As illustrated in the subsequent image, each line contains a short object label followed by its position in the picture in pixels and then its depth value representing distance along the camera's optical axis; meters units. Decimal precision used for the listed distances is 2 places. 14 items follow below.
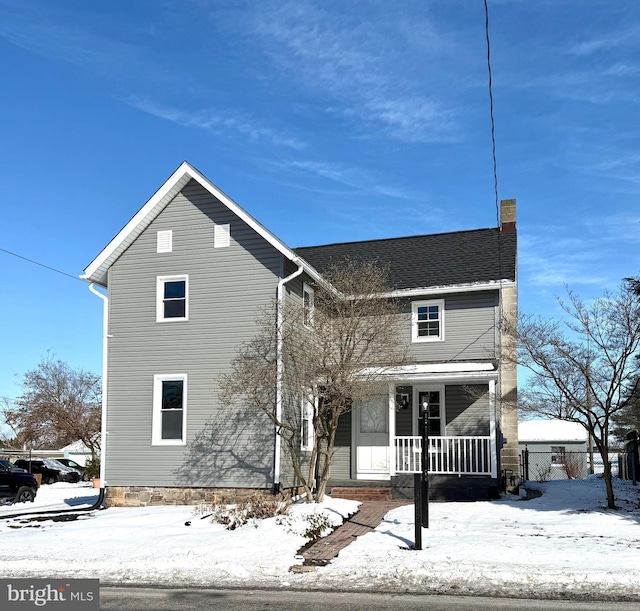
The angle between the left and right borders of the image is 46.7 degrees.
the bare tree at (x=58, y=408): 41.31
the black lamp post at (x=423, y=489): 11.75
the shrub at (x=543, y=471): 35.56
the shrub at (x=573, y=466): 38.19
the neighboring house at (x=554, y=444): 40.09
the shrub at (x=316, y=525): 13.27
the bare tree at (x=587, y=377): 16.12
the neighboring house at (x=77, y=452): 50.63
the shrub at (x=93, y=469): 34.12
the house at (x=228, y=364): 18.72
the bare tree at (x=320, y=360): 16.92
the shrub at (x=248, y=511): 14.18
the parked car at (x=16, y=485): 22.67
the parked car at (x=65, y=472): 36.50
